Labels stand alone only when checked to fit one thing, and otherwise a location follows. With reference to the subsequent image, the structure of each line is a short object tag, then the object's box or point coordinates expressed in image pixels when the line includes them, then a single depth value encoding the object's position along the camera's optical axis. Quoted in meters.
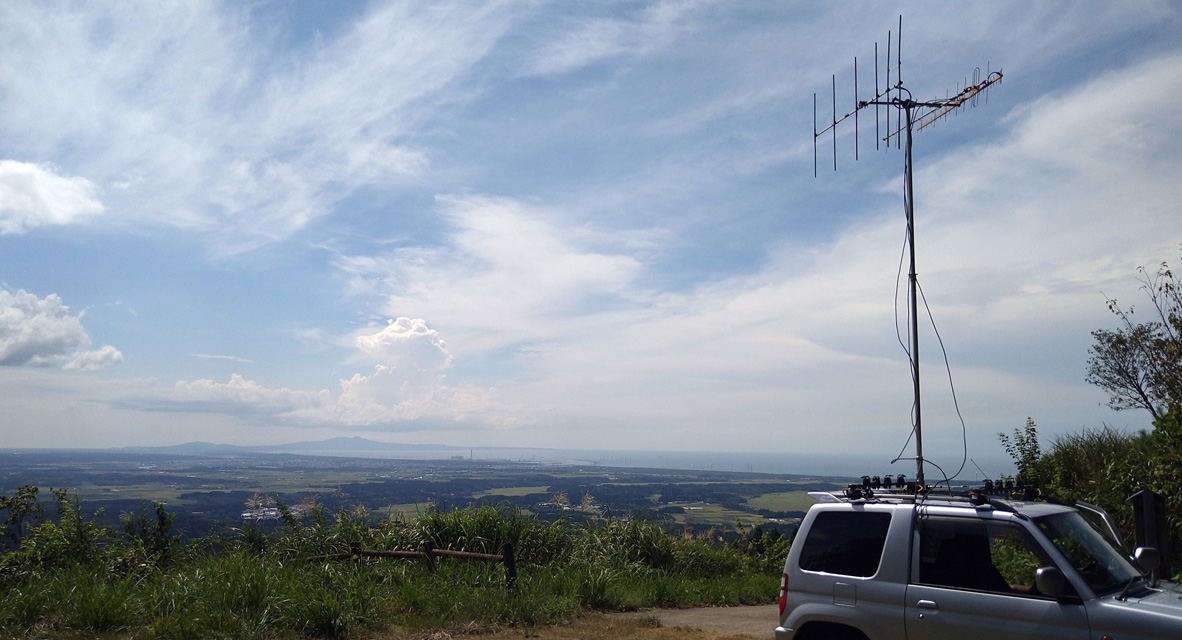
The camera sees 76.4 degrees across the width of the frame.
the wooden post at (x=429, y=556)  10.74
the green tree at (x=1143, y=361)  13.08
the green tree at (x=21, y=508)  11.90
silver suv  4.90
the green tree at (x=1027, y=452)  13.85
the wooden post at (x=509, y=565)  10.07
